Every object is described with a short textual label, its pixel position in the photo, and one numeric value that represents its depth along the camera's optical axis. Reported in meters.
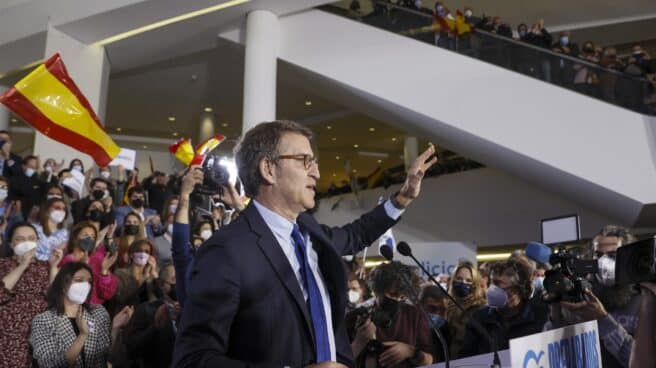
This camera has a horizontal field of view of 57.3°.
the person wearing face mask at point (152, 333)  3.73
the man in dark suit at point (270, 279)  1.40
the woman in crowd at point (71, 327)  3.49
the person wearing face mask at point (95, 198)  6.38
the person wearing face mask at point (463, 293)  4.04
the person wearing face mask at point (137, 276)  4.46
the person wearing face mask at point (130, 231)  5.53
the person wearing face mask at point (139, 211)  6.75
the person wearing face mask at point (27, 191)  6.75
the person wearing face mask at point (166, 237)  6.04
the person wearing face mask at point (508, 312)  3.40
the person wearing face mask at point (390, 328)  3.25
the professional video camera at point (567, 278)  2.00
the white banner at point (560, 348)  1.54
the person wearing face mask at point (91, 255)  4.55
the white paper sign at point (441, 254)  8.29
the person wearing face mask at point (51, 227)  5.29
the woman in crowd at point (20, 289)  3.70
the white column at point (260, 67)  11.02
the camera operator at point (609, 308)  2.05
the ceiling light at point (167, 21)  11.16
